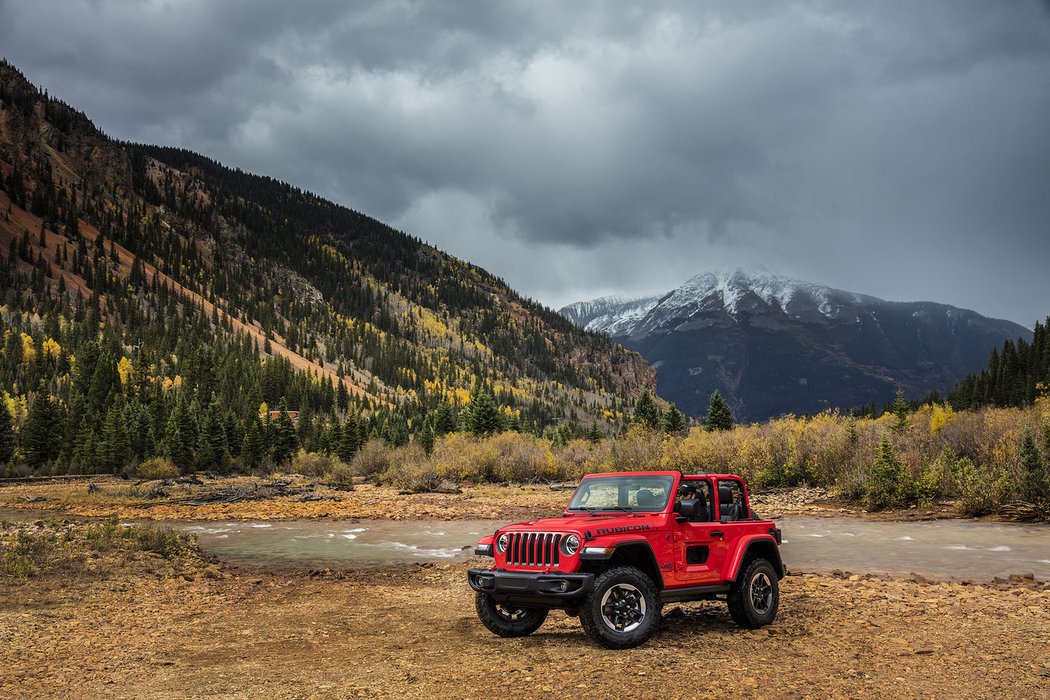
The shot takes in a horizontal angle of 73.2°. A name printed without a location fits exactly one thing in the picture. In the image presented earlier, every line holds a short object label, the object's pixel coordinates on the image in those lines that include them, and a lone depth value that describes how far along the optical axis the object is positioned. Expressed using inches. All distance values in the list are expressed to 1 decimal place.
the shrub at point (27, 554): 634.8
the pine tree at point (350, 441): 3125.0
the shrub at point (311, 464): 2935.5
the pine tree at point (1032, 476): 1165.7
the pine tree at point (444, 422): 3614.7
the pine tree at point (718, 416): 2815.0
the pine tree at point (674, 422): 2805.1
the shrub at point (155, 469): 2770.7
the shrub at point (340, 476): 2425.4
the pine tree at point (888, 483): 1379.2
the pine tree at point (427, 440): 2955.2
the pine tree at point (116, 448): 2972.4
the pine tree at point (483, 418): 3014.3
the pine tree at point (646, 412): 3043.8
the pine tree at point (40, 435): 3041.3
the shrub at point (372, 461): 2672.2
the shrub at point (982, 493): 1215.6
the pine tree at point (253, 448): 3208.7
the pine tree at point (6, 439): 2972.4
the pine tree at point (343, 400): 6638.8
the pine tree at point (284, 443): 3297.2
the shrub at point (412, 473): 2254.4
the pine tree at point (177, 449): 2974.9
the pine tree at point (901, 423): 1845.4
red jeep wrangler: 370.6
